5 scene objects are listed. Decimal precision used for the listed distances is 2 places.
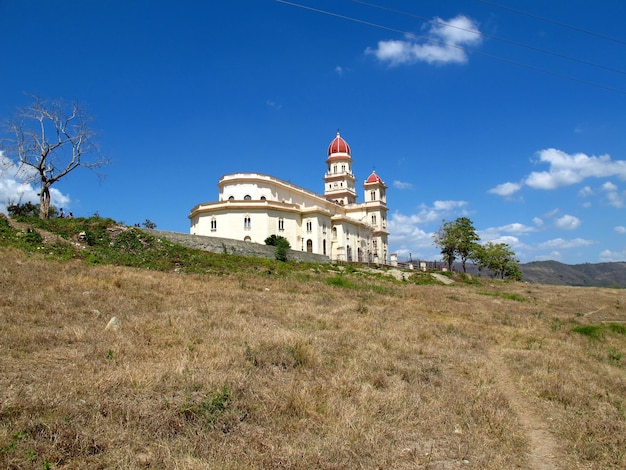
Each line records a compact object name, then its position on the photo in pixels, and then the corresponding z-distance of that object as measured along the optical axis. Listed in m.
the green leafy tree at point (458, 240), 55.91
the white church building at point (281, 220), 44.03
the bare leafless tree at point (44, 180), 28.75
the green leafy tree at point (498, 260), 59.06
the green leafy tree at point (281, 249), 33.91
